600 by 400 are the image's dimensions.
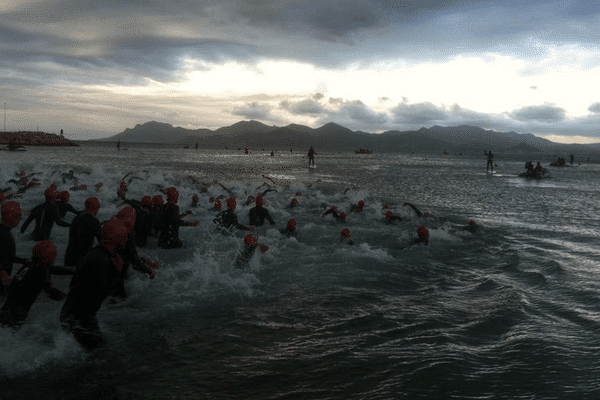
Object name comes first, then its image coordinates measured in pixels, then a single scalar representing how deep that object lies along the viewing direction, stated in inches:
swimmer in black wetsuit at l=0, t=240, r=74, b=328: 183.0
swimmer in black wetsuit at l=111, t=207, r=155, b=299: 203.9
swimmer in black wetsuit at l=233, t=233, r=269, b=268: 338.6
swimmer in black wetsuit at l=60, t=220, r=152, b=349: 178.9
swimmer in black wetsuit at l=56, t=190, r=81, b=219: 364.5
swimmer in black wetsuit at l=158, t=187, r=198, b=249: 355.9
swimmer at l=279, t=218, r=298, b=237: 459.5
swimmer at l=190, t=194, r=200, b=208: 640.9
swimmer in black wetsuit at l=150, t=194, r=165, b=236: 373.4
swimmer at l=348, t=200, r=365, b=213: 624.4
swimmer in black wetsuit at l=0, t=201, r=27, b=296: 209.9
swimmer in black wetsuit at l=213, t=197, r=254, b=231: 419.2
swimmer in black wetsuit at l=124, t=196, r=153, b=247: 354.2
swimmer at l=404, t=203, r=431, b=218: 604.7
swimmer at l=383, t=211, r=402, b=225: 549.4
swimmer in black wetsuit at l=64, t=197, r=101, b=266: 268.5
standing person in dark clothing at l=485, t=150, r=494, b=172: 1653.5
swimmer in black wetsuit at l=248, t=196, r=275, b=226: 484.4
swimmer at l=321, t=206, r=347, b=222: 568.7
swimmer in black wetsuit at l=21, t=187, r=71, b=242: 347.6
